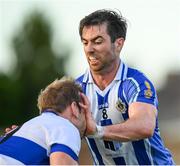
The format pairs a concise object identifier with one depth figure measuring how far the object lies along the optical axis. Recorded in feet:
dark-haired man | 53.26
